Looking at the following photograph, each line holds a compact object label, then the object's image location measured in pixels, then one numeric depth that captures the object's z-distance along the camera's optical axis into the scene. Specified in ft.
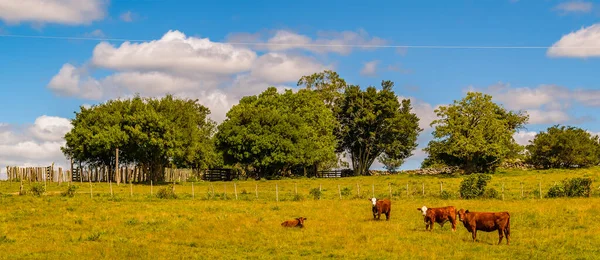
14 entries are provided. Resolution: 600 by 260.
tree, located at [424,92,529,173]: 256.32
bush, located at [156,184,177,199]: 158.30
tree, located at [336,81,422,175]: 318.24
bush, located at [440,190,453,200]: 141.94
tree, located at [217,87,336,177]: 281.13
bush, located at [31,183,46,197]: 166.18
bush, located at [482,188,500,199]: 140.10
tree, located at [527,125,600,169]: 273.33
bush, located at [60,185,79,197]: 163.32
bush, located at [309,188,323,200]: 150.97
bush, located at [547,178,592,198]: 138.21
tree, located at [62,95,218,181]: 245.24
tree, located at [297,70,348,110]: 333.62
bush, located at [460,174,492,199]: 141.69
